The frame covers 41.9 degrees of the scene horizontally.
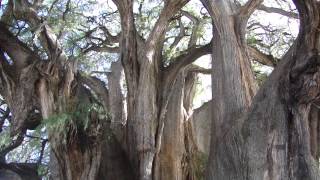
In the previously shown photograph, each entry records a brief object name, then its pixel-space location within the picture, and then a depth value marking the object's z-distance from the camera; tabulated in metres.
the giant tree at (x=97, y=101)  5.41
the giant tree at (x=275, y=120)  4.25
